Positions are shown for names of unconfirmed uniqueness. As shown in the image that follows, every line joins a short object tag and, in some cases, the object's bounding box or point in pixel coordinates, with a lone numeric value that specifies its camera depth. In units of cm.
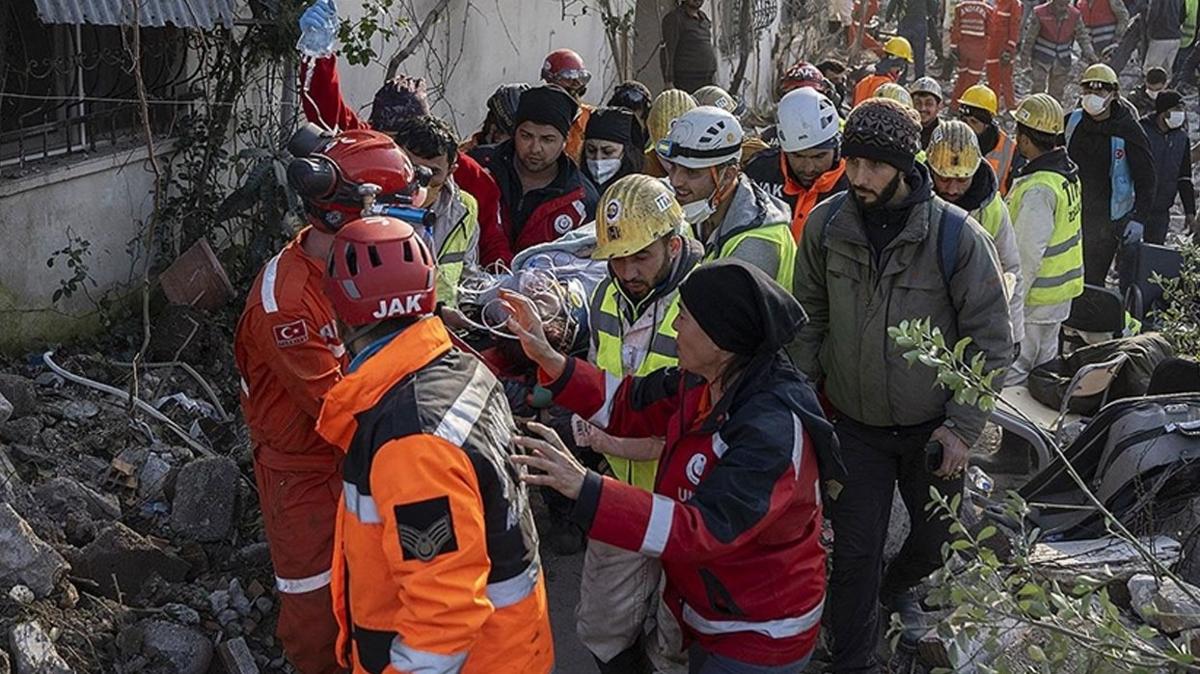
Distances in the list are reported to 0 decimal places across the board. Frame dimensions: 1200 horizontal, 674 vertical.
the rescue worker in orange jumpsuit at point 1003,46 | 1802
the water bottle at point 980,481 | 616
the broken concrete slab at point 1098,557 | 498
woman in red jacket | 324
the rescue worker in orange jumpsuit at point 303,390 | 402
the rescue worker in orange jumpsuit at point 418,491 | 276
